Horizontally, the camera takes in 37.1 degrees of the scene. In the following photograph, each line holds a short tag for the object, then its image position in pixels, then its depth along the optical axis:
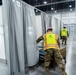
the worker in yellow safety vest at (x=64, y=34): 8.23
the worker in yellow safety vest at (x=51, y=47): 3.23
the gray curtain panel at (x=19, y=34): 2.86
